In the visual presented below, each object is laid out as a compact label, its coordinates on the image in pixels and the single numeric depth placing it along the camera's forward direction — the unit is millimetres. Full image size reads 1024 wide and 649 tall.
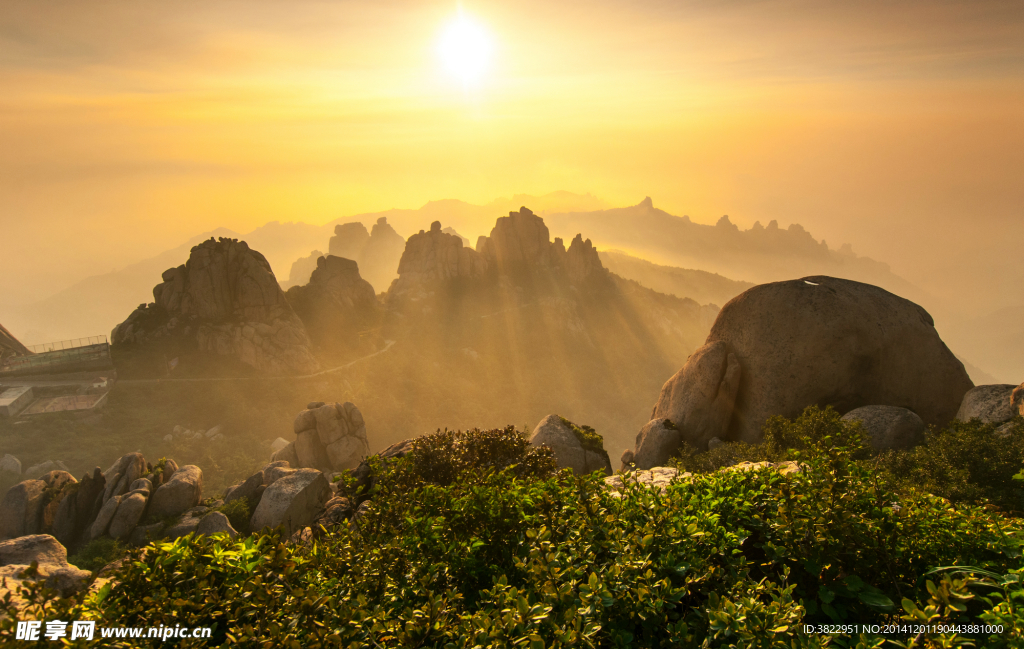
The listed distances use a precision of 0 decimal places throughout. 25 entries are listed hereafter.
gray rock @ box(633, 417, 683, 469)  27312
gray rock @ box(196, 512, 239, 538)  26234
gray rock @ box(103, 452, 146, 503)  30328
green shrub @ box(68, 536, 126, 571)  24516
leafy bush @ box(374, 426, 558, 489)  14844
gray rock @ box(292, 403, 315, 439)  47553
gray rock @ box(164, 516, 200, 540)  26766
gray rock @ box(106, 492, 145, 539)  27984
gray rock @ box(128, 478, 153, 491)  29438
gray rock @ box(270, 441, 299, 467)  48041
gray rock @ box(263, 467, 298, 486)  32266
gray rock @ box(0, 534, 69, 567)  20662
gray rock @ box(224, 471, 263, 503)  31189
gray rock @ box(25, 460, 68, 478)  45156
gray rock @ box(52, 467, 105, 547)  29172
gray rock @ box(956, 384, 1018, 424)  20344
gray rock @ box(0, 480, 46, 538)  28500
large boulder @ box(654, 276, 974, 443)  24766
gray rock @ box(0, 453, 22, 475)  46125
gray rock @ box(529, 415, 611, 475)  26594
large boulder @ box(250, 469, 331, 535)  26906
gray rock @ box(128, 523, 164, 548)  26906
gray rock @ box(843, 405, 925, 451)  20875
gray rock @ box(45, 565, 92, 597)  17547
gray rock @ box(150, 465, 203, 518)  29438
